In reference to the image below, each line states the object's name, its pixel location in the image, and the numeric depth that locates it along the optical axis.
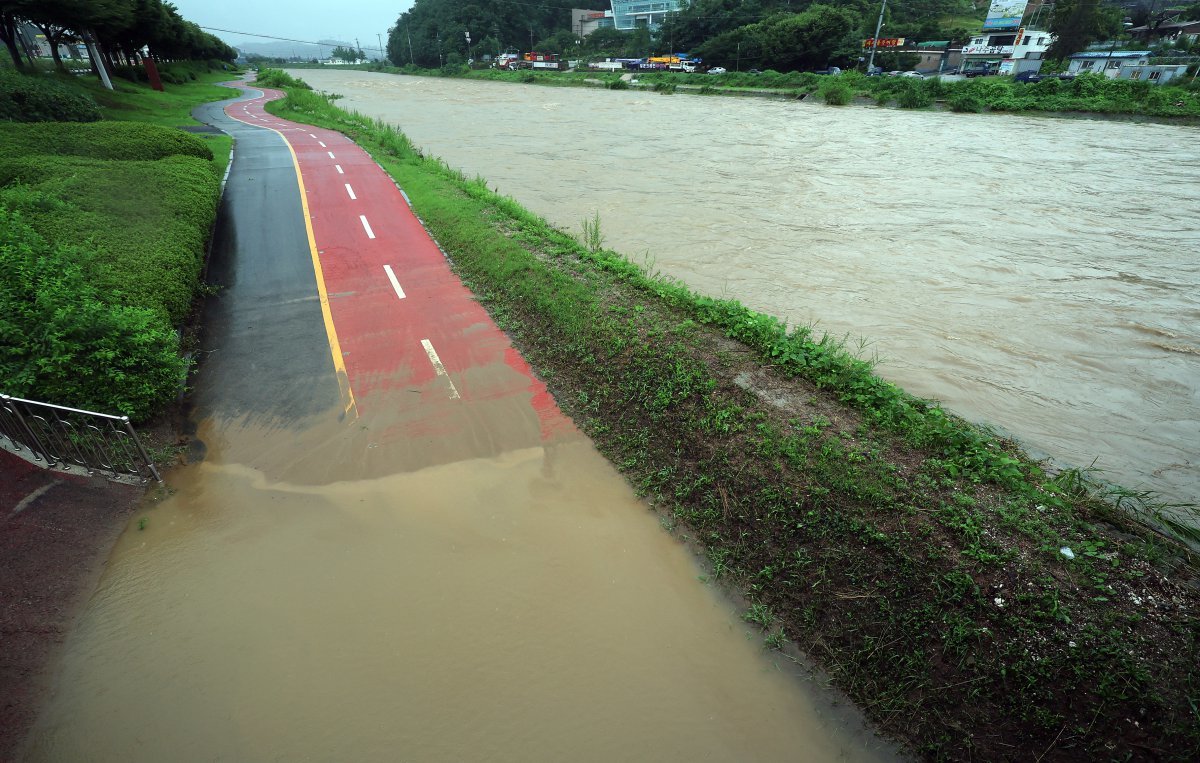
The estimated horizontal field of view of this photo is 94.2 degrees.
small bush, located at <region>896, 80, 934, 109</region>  39.25
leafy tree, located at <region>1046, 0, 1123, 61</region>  54.47
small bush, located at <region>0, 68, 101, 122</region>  16.91
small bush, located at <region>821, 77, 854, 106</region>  42.16
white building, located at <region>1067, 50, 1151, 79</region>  45.22
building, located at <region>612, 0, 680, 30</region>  106.19
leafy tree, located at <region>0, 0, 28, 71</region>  23.08
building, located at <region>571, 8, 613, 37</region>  114.31
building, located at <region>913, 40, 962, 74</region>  57.06
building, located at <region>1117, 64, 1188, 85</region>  39.31
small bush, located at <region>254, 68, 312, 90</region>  54.27
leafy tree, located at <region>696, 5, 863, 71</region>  56.09
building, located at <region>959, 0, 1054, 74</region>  51.94
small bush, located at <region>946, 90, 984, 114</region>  36.56
